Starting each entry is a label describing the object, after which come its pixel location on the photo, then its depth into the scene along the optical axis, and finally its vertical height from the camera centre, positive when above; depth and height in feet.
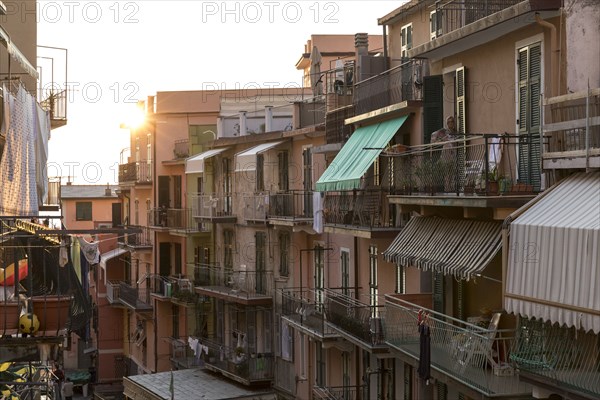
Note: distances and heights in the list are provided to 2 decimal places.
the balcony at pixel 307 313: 108.58 -10.76
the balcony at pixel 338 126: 106.69 +5.71
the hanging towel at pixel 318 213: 109.42 -1.70
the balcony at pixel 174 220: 172.35 -3.74
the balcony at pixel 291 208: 123.65 -1.49
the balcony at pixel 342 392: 107.24 -17.02
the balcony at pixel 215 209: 154.51 -1.90
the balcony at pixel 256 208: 135.74 -1.59
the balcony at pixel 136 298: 187.01 -15.47
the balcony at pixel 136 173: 192.96 +3.15
